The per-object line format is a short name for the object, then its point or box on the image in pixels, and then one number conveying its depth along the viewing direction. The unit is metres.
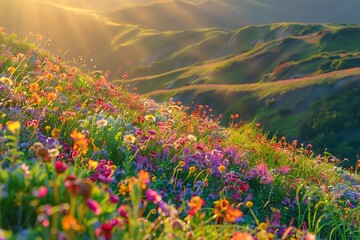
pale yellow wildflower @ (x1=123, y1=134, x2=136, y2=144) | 5.89
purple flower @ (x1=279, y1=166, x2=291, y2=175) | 9.31
